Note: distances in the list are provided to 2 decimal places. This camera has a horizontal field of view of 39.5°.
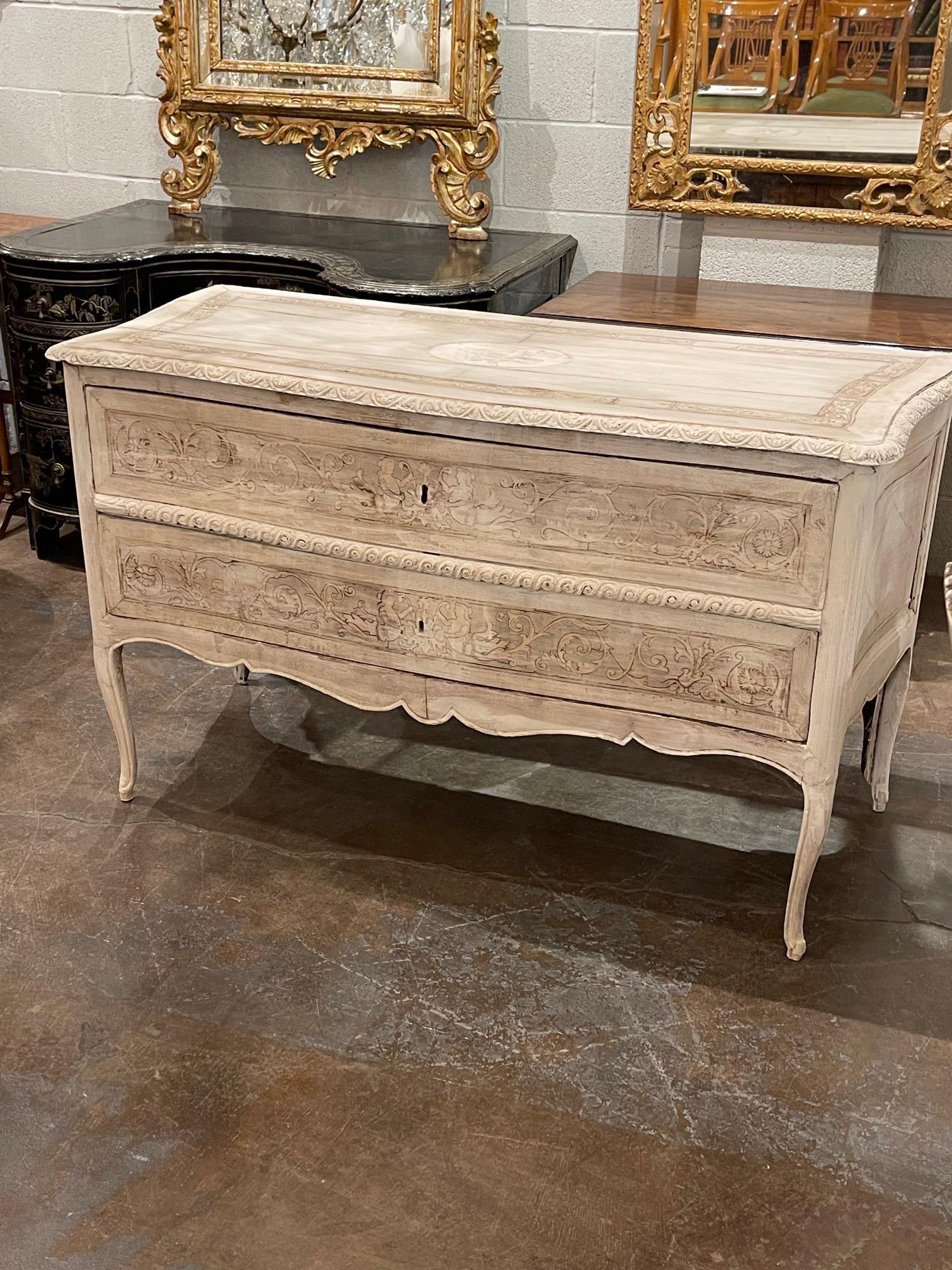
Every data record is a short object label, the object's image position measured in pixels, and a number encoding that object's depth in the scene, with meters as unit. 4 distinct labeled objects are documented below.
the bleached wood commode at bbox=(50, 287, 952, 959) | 2.04
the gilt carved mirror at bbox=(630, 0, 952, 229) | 3.23
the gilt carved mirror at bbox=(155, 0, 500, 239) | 3.57
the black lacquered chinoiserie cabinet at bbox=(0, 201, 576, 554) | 3.37
